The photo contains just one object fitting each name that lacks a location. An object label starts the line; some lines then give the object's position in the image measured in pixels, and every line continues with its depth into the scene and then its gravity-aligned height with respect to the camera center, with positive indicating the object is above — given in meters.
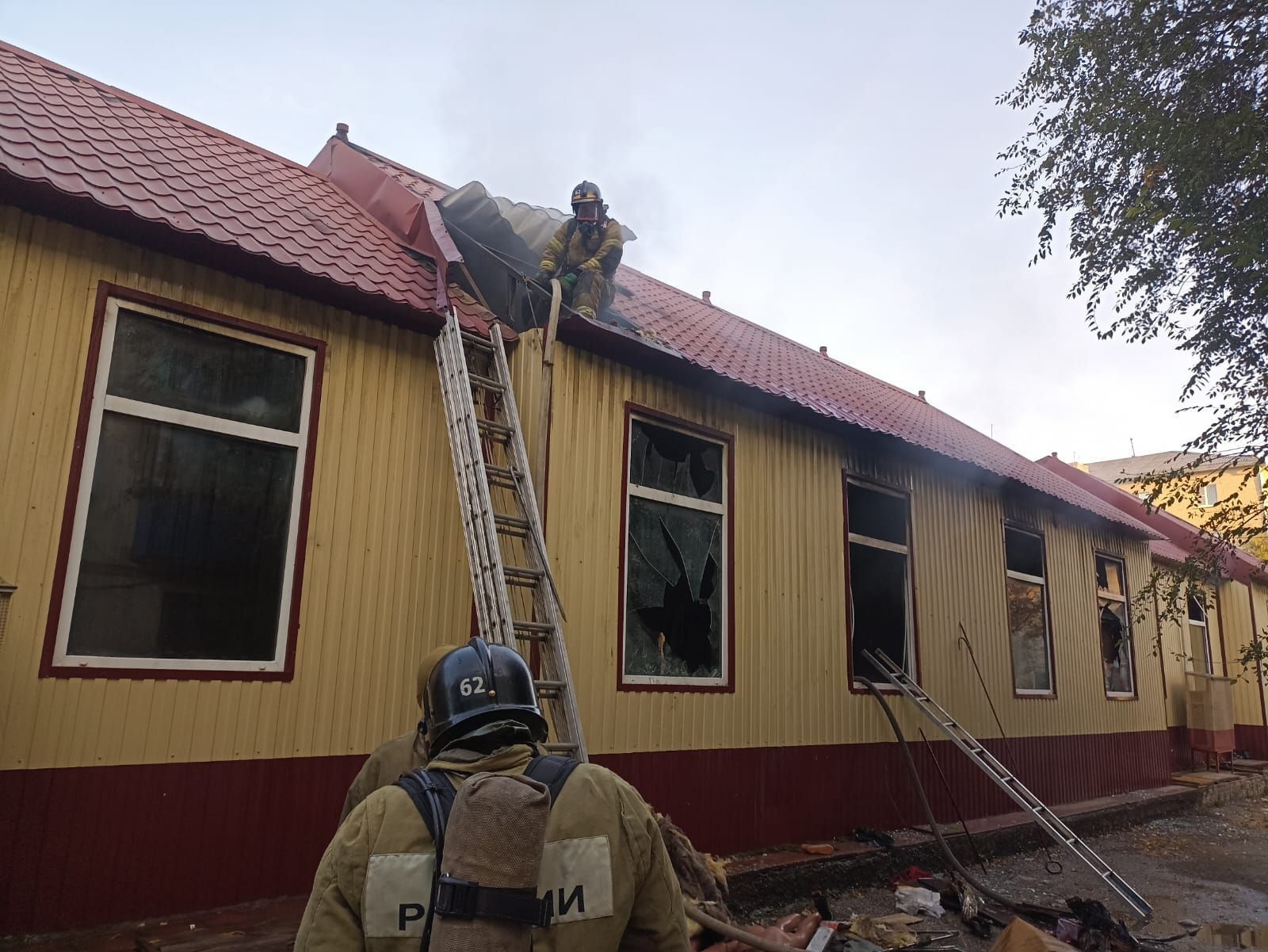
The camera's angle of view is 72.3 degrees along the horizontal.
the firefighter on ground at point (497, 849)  1.70 -0.38
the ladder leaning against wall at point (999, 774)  7.27 -0.94
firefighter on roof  7.23 +3.44
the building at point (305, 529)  4.38 +0.87
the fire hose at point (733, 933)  4.67 -1.40
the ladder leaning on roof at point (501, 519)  5.03 +0.86
